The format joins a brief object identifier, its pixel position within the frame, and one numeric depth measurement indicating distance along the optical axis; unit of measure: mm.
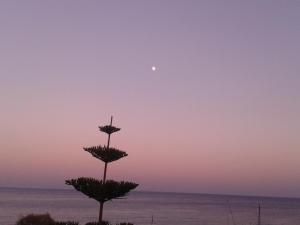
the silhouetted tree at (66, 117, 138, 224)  10401
